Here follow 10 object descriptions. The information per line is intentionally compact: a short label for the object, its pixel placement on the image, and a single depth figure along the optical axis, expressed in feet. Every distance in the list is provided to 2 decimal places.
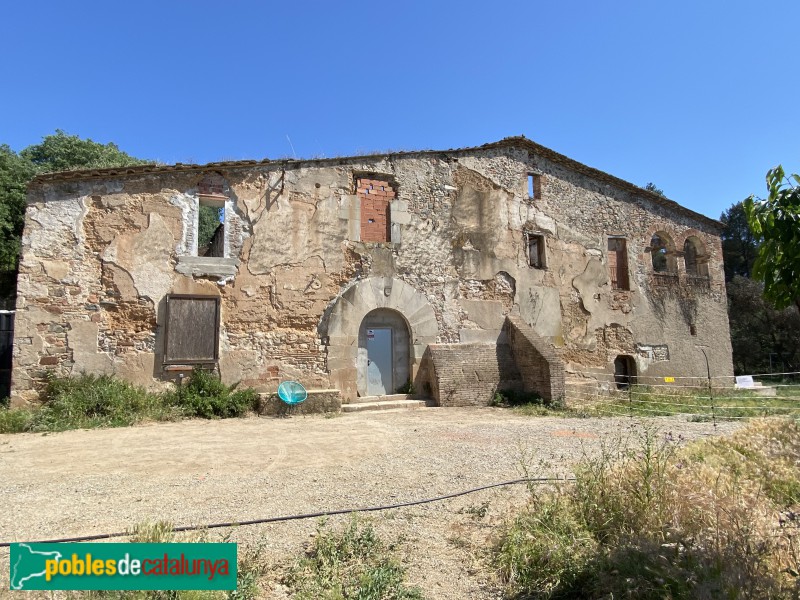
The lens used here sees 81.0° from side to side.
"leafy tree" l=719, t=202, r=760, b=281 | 100.58
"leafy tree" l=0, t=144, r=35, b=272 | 47.93
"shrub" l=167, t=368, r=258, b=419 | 29.58
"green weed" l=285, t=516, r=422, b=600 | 8.65
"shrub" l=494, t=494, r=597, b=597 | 9.10
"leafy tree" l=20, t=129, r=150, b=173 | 64.59
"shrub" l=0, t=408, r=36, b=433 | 24.95
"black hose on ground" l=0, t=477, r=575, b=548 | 10.58
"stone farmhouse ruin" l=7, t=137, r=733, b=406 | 30.27
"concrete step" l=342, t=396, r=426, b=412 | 33.04
